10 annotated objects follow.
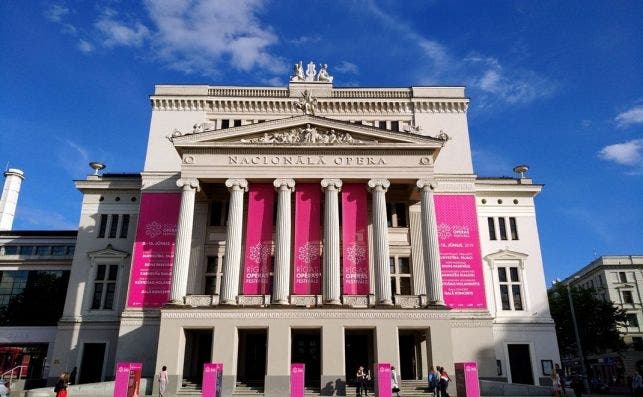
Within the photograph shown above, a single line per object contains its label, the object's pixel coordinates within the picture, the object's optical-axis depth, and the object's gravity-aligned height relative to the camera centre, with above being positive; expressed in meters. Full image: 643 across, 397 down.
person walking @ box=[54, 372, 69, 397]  21.31 -1.21
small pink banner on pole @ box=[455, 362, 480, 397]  24.27 -0.93
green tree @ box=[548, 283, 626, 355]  55.53 +4.73
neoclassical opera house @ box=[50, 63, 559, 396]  30.36 +7.77
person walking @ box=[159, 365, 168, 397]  26.00 -1.19
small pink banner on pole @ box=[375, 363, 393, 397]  23.81 -0.96
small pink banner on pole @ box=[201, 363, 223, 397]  22.67 -0.90
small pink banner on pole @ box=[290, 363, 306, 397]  23.89 -0.98
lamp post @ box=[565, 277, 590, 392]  43.18 -1.48
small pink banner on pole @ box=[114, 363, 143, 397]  23.70 -0.95
